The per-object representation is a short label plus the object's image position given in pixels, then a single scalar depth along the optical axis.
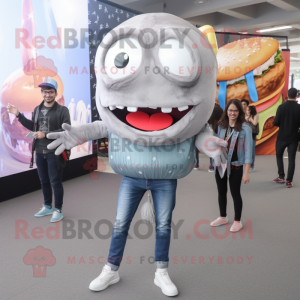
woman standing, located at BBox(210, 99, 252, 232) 2.64
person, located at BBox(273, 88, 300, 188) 4.17
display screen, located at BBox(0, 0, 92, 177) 3.53
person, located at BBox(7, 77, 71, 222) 2.89
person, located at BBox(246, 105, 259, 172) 4.87
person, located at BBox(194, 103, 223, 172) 4.32
